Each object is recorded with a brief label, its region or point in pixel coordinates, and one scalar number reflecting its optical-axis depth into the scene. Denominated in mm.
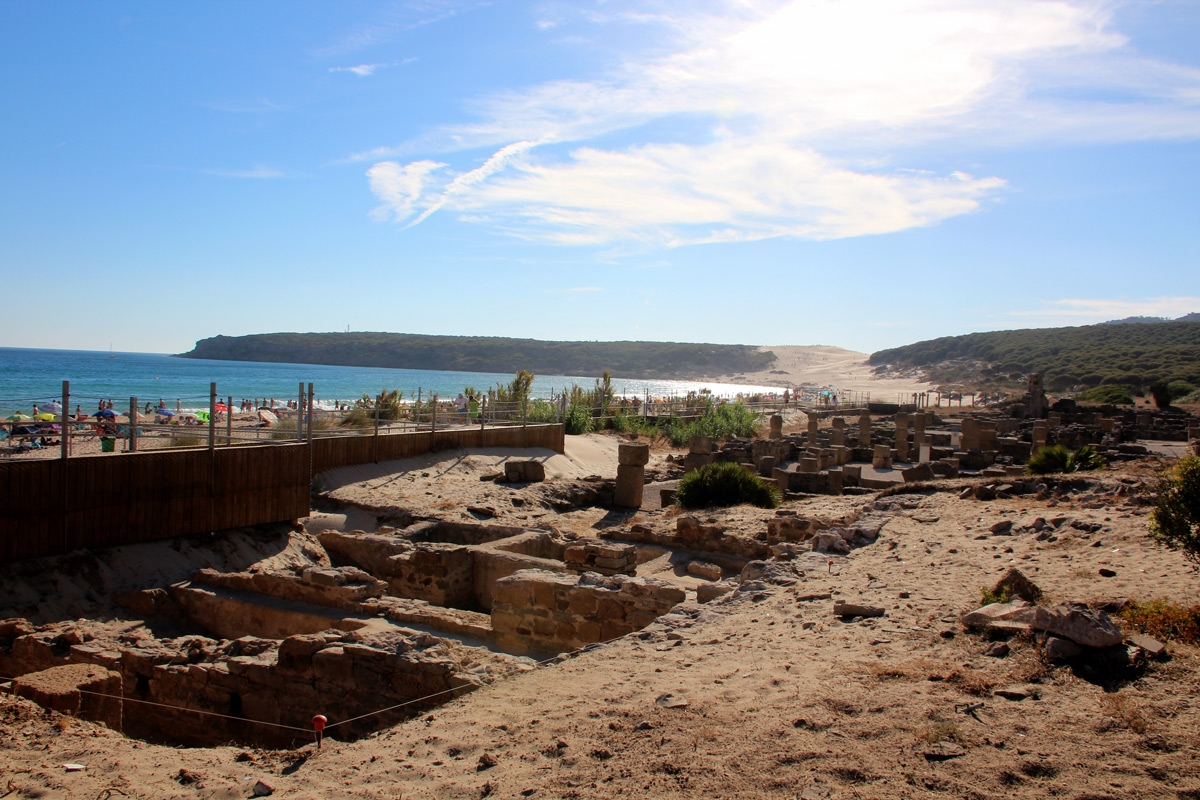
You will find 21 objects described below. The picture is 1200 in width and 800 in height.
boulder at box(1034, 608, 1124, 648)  4750
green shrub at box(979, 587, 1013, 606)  6209
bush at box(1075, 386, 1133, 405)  48250
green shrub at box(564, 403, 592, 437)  31461
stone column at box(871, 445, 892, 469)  24484
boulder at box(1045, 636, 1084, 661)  4770
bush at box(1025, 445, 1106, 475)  17438
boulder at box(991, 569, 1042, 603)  6285
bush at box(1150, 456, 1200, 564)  5922
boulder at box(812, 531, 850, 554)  10416
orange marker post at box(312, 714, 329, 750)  5168
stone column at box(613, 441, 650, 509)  18828
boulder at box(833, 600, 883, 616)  6688
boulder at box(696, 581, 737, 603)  8969
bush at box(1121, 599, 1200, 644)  4906
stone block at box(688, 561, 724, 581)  11672
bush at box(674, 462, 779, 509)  16344
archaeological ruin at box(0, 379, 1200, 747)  6785
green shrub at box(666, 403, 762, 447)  34062
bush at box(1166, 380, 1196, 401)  50500
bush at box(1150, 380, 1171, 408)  46219
